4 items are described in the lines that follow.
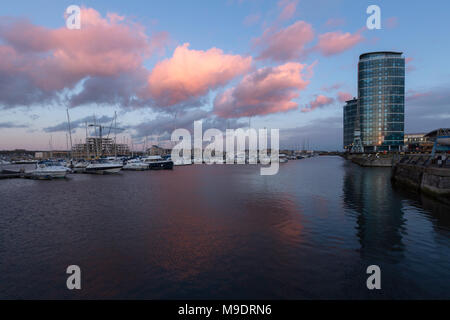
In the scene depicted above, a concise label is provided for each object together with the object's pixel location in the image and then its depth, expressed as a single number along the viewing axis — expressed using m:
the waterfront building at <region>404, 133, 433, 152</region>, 101.31
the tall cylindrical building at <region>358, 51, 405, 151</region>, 171.88
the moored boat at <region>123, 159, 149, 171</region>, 79.69
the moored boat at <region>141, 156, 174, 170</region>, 84.25
